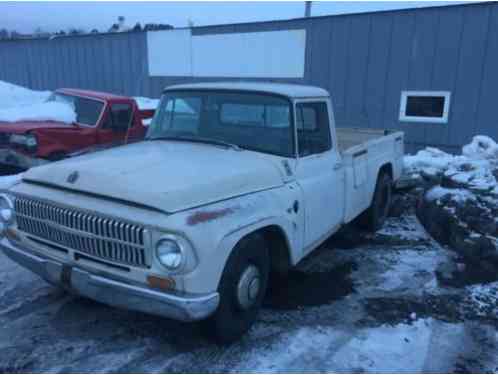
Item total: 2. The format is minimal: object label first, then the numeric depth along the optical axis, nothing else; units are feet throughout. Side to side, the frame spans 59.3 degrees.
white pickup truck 8.91
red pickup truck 22.56
